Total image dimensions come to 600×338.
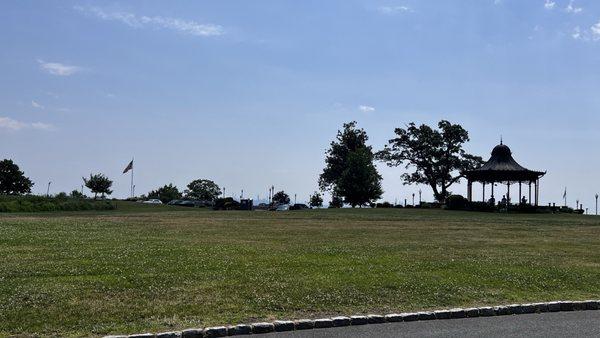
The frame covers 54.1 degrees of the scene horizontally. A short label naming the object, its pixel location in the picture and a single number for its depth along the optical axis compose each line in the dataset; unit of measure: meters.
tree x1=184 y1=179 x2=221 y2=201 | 126.00
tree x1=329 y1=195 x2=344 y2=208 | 87.69
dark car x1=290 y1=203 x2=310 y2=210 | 84.49
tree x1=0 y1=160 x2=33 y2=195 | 88.19
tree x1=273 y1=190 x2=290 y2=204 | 109.10
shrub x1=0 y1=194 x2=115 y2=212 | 49.12
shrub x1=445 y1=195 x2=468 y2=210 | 58.69
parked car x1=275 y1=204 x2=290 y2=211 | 76.25
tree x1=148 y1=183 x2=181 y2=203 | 113.76
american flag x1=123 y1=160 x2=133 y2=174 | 67.62
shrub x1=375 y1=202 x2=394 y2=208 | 67.89
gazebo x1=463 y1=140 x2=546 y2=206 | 58.78
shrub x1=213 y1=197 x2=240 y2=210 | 69.88
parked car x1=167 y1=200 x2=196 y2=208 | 90.50
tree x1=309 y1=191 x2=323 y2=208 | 99.69
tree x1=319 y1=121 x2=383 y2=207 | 79.62
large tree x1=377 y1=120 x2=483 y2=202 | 82.81
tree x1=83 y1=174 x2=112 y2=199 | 91.75
